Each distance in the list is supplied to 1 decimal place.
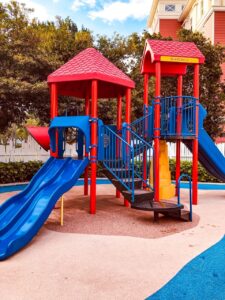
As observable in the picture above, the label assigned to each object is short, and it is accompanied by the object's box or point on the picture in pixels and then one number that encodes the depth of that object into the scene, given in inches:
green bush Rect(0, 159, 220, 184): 522.9
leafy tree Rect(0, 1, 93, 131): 462.3
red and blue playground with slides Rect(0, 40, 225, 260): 262.4
